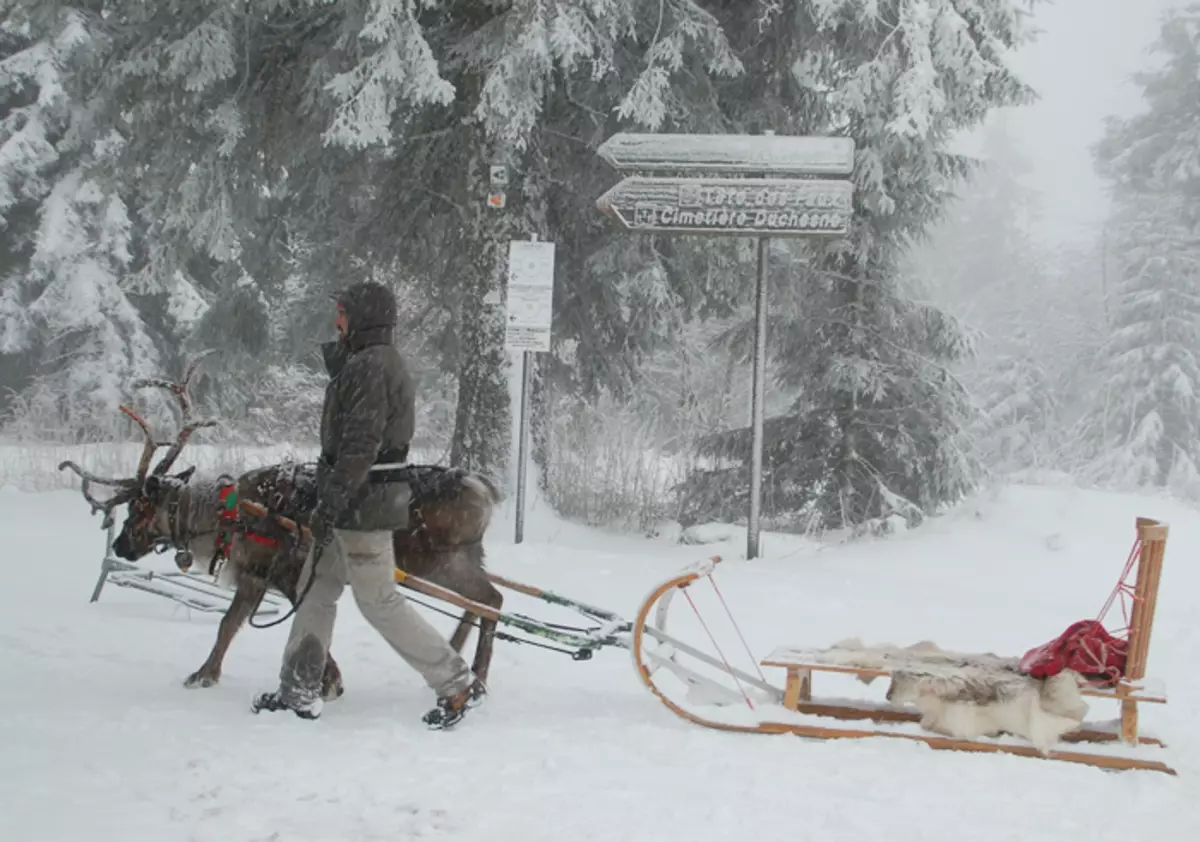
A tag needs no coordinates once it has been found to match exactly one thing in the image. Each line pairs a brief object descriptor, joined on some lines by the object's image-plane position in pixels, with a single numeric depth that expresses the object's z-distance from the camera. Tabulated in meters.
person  5.09
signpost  9.56
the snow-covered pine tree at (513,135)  9.46
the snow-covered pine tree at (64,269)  19.47
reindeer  5.73
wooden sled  4.84
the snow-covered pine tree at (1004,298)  31.27
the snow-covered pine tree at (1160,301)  25.58
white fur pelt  4.79
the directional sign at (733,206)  9.56
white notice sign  9.94
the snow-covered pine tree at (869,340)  10.95
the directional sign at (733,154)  9.55
